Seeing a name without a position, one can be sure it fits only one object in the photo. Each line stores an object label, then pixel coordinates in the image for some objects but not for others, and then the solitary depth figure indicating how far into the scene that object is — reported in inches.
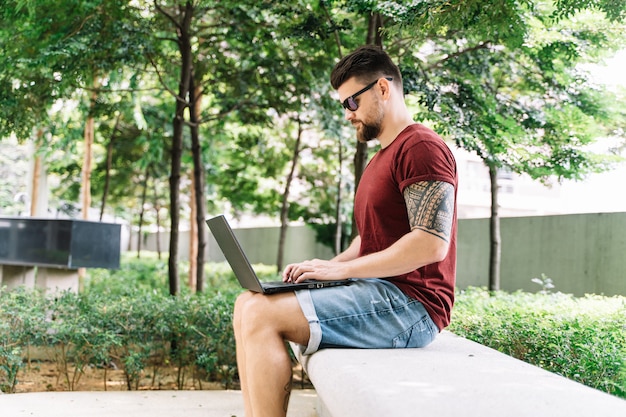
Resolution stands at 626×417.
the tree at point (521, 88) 227.1
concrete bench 76.5
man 110.9
